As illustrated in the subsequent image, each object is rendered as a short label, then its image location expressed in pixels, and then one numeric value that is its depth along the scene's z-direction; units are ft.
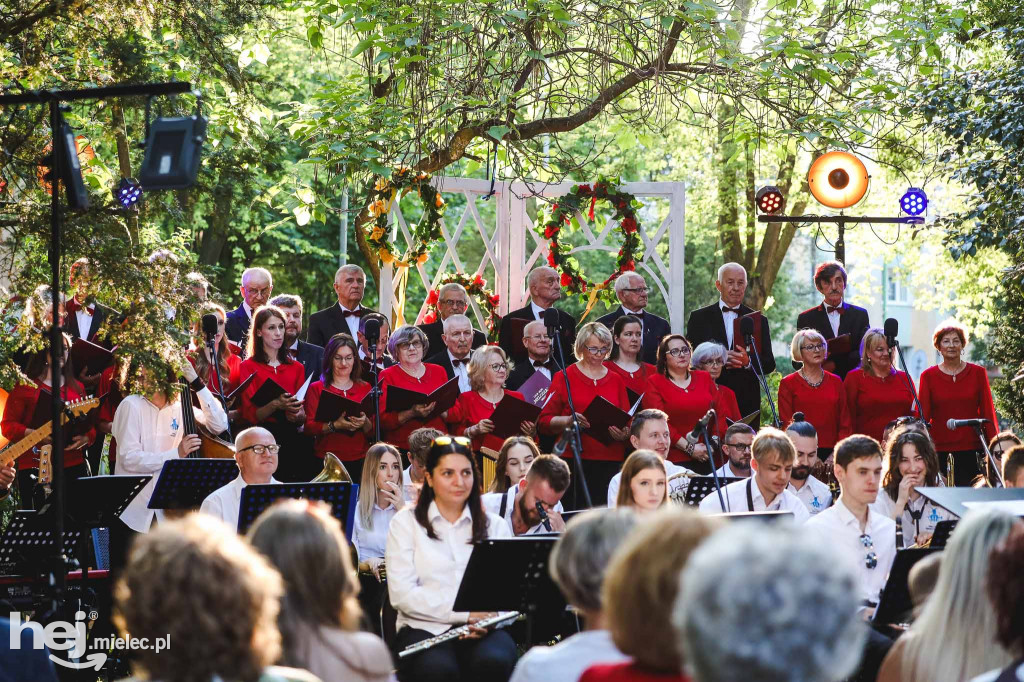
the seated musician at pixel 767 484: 23.53
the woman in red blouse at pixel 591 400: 28.71
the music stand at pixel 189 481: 22.75
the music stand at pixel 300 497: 20.98
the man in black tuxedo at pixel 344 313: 33.63
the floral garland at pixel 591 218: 38.60
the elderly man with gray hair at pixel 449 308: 33.88
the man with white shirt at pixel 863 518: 20.51
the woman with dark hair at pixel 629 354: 30.42
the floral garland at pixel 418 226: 35.01
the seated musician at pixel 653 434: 26.32
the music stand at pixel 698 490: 24.38
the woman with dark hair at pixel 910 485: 24.53
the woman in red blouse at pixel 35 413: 25.18
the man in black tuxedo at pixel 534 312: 33.68
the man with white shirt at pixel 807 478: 26.71
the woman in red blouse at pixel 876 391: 30.91
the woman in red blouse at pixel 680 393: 29.50
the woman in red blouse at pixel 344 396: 27.86
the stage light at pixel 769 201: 36.81
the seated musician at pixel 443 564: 18.48
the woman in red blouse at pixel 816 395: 30.91
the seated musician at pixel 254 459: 23.09
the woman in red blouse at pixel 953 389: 31.94
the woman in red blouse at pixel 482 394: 29.01
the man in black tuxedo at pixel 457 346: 31.27
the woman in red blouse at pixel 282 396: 27.96
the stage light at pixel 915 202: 36.42
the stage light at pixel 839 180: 35.29
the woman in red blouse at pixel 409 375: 28.81
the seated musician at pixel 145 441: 24.71
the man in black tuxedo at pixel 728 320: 33.55
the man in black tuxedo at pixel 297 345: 30.22
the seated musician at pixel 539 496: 21.99
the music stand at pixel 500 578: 17.25
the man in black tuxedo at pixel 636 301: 33.69
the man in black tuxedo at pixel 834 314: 34.01
